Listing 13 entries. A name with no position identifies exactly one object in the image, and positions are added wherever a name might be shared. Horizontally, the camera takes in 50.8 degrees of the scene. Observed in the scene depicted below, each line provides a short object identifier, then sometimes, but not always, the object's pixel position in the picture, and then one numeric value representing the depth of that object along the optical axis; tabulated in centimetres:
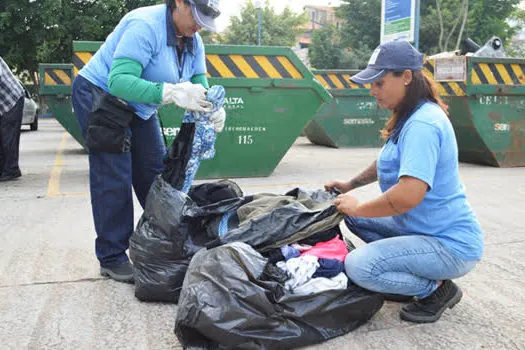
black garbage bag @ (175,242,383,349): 211
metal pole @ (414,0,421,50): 1130
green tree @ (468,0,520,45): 2931
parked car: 1504
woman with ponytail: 231
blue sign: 1166
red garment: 249
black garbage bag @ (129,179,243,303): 262
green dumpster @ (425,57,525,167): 712
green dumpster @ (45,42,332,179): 611
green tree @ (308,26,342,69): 2955
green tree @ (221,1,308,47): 4494
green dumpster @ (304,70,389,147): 991
